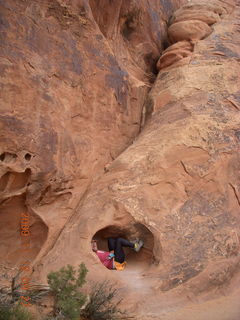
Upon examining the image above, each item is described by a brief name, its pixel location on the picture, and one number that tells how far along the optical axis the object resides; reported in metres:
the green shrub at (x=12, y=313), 2.97
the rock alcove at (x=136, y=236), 5.10
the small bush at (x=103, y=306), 3.67
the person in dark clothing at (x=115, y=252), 4.95
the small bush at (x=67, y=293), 3.30
